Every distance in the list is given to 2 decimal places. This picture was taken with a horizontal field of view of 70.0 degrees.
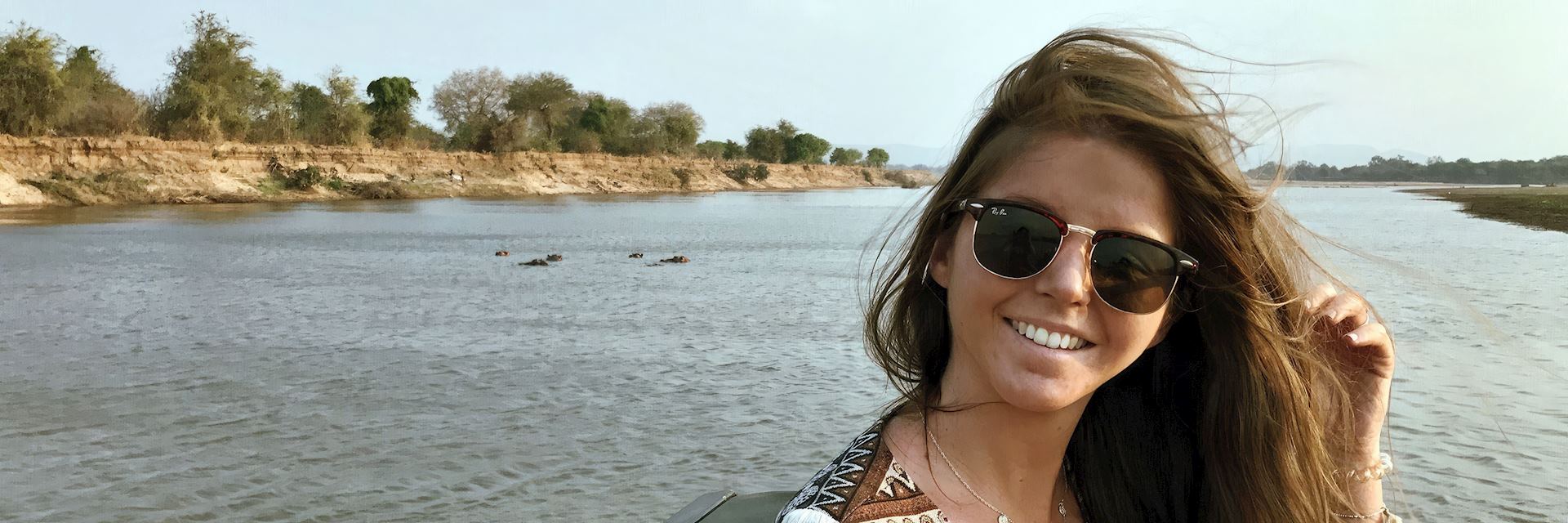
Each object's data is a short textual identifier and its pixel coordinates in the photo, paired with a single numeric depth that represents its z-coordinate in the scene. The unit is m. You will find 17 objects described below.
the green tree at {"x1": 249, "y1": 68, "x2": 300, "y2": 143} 61.77
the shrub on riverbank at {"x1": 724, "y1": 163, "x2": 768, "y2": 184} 93.38
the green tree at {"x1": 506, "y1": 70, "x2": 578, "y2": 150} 87.07
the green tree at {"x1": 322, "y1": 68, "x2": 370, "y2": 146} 64.69
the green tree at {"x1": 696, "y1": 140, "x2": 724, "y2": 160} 120.87
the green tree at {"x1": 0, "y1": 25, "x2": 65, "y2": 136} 43.97
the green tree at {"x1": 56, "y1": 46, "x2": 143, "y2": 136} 47.41
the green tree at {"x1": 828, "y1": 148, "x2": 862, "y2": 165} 143.25
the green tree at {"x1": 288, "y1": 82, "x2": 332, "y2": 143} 65.75
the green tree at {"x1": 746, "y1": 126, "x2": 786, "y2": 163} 126.19
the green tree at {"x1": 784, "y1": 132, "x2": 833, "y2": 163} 126.00
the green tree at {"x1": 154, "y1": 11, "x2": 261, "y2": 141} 54.09
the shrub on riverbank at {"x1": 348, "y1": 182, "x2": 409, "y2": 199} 53.66
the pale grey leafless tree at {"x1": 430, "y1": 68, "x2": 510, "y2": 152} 88.06
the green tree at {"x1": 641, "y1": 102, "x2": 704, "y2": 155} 105.44
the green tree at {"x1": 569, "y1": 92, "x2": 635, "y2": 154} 94.88
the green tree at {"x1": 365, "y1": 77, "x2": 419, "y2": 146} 71.19
